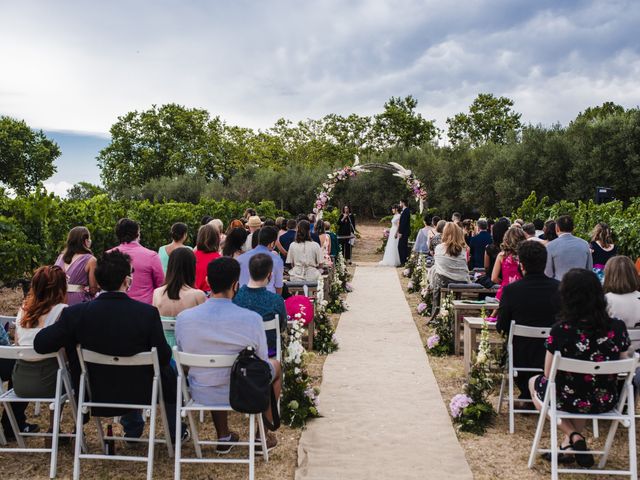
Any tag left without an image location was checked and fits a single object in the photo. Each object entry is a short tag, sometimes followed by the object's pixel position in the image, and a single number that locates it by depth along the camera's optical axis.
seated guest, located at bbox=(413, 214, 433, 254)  14.88
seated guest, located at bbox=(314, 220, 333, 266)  12.95
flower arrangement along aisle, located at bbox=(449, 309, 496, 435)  5.30
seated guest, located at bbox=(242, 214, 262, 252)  9.49
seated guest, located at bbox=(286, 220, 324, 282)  9.58
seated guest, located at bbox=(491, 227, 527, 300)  7.14
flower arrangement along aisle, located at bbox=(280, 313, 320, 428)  5.50
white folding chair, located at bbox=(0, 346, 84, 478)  4.25
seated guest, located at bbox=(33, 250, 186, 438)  4.04
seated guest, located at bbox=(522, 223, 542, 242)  8.64
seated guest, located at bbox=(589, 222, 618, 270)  8.32
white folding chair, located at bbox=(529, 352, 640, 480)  4.00
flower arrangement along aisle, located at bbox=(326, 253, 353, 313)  11.58
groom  18.69
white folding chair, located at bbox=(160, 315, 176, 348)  4.84
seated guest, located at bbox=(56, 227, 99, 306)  5.60
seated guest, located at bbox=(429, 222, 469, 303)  9.02
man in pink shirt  5.80
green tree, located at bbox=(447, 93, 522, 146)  49.97
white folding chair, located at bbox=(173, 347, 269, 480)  3.92
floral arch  20.36
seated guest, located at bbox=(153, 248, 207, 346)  4.89
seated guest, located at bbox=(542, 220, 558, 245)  8.50
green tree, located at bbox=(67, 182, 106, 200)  58.55
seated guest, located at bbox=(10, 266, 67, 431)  4.43
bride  19.66
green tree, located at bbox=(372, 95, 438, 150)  48.06
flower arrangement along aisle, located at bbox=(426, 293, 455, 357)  8.13
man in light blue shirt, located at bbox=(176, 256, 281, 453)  4.05
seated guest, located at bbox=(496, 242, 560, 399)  5.05
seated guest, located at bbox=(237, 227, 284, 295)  6.50
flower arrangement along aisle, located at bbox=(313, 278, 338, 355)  8.34
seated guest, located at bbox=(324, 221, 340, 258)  14.49
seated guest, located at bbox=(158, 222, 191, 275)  6.70
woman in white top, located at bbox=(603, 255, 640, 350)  4.93
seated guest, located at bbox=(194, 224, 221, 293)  6.57
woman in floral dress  4.14
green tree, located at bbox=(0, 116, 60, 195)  55.81
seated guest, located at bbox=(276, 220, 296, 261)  11.28
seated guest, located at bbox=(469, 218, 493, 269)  11.30
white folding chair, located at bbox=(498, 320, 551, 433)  4.93
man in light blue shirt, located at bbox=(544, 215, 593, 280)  7.40
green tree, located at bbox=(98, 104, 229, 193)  54.00
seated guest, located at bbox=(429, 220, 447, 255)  12.27
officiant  19.69
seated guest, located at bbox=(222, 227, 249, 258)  6.73
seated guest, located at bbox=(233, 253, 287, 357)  4.85
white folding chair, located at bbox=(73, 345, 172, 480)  4.04
